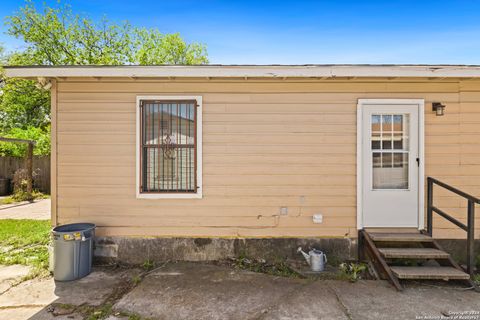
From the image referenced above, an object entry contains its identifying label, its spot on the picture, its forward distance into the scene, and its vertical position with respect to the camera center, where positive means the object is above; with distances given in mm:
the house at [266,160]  3920 -4
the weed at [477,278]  3307 -1549
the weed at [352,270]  3420 -1536
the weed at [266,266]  3592 -1568
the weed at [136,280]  3305 -1580
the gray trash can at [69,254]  3316 -1239
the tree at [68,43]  15273 +7369
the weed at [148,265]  3743 -1567
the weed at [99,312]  2549 -1568
